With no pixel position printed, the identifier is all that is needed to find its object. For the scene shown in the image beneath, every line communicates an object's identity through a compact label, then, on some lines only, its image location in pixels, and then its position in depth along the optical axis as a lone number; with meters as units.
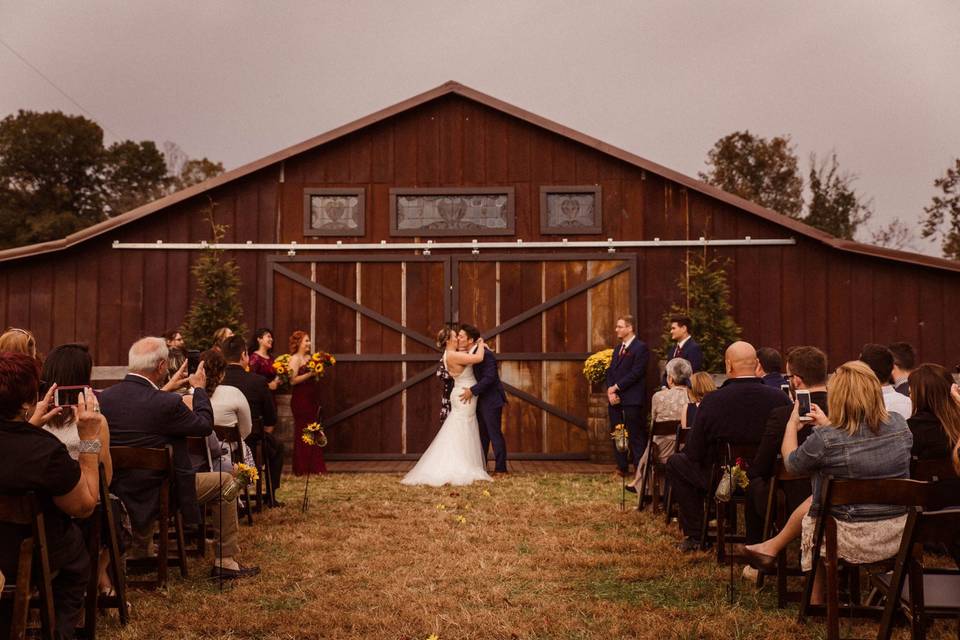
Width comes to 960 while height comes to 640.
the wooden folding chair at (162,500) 5.44
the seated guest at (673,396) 8.55
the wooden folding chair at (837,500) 4.12
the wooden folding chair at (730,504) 6.02
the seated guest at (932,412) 5.22
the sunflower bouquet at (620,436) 8.62
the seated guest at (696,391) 7.62
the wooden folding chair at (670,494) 7.67
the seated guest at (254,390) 8.60
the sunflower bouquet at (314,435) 8.48
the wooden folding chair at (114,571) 4.79
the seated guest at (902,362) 7.64
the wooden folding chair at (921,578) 3.79
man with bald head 6.15
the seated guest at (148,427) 5.60
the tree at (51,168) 37.06
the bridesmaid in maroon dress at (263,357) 11.27
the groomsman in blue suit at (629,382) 11.29
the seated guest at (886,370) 6.50
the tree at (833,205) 35.19
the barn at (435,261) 12.92
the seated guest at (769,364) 8.23
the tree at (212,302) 12.43
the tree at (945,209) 33.03
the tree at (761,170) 37.44
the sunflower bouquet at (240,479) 6.00
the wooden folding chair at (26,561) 3.63
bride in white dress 10.69
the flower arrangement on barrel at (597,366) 12.12
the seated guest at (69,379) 4.51
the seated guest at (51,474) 3.63
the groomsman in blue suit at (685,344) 11.05
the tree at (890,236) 37.06
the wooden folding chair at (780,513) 5.21
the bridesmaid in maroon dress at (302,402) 11.64
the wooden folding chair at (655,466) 8.04
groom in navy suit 11.30
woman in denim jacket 4.60
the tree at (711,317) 12.23
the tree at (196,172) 42.59
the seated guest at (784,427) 5.48
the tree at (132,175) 39.88
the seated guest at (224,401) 7.29
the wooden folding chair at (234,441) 7.17
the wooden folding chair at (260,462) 8.38
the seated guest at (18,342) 5.86
